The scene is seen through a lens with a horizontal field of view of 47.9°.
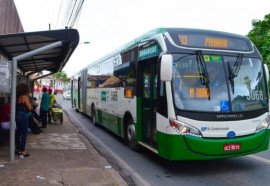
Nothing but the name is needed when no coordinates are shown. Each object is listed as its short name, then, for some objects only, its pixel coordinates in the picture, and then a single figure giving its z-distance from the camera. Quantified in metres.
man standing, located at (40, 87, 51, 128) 12.41
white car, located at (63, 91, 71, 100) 48.92
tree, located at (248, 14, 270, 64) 43.81
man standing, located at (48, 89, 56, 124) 14.25
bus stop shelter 6.54
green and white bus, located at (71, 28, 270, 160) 5.75
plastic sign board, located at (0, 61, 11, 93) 6.50
